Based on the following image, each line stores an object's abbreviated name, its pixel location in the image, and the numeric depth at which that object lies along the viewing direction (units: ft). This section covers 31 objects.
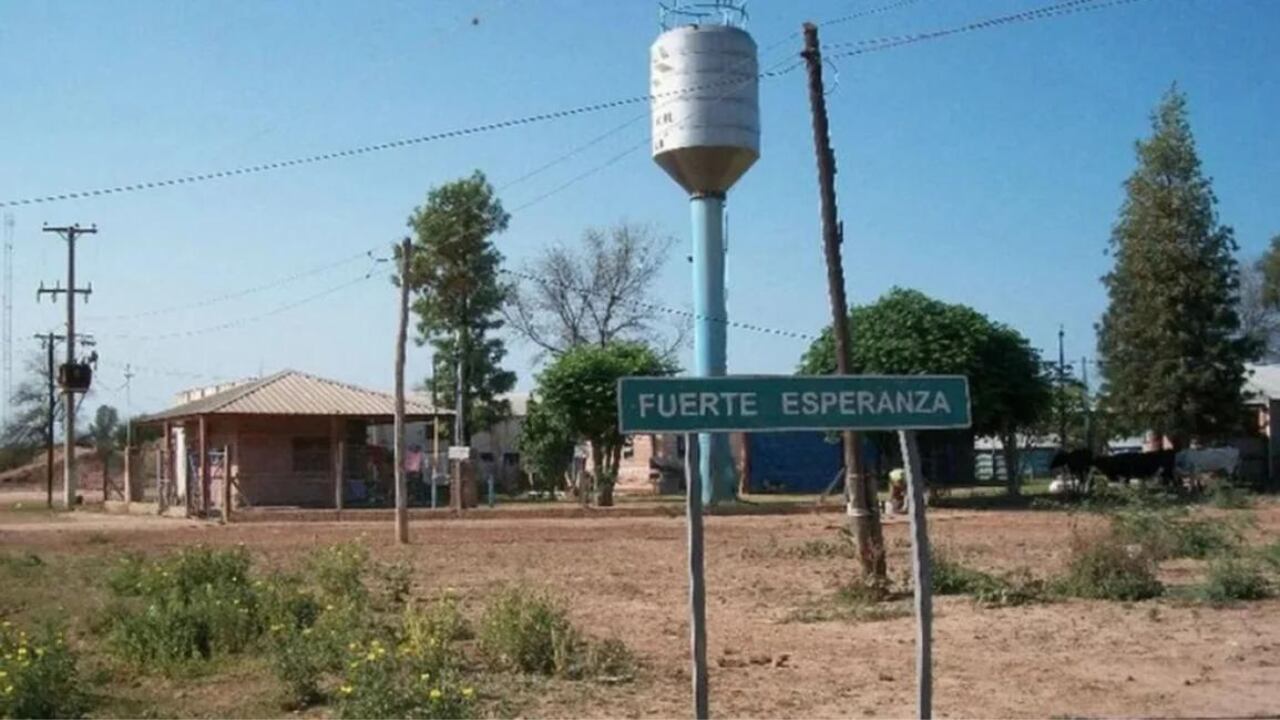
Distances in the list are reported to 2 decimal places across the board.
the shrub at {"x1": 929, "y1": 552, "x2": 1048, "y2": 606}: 55.42
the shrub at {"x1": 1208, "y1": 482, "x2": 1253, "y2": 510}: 79.05
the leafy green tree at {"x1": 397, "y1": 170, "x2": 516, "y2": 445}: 193.26
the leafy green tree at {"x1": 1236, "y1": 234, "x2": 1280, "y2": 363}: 272.72
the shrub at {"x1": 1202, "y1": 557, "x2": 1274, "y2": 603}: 53.47
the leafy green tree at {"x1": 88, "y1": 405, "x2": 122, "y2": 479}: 332.19
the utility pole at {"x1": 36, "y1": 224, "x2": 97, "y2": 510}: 184.75
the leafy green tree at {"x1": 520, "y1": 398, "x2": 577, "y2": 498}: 176.96
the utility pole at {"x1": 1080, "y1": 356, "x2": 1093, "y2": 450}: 210.79
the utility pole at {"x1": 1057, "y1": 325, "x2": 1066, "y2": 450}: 201.36
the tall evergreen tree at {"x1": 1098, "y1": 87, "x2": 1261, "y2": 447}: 182.39
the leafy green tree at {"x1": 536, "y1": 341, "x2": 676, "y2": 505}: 165.78
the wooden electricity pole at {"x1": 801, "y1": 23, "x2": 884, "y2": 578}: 62.59
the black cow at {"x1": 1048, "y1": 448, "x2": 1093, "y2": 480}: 162.20
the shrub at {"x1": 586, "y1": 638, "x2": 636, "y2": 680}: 38.63
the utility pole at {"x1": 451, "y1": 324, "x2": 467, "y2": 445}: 180.04
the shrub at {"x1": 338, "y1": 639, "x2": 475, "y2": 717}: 28.17
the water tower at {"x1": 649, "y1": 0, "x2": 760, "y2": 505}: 143.23
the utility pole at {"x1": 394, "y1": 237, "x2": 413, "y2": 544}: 94.53
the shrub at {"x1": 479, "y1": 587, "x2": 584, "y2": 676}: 38.65
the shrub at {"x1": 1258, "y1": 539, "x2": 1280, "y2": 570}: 57.98
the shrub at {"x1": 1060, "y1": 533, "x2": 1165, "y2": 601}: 55.16
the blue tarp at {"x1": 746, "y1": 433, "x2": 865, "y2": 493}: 214.48
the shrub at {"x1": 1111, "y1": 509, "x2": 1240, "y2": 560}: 61.36
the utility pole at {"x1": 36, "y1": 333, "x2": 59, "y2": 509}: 194.64
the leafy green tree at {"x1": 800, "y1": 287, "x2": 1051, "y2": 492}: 149.79
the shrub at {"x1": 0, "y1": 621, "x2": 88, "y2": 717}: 31.42
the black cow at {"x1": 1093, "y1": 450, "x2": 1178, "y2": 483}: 165.78
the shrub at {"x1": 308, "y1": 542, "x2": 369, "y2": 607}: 51.19
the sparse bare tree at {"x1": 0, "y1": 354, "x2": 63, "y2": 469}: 340.80
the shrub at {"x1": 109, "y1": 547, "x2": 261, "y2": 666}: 40.70
